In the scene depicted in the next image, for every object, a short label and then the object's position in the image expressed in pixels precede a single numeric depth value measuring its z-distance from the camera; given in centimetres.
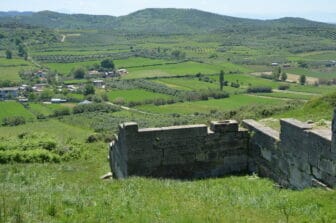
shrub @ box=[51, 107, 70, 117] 7916
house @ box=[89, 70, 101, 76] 13735
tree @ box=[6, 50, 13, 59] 16800
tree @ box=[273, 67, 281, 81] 11238
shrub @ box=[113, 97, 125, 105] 8900
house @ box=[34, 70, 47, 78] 12958
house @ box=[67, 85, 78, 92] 10886
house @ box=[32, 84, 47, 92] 11169
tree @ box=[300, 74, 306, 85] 10412
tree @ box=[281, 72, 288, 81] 10986
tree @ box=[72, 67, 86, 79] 13038
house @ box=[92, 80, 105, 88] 11685
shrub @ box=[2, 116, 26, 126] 7175
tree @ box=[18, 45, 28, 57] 17325
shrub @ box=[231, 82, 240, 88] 10181
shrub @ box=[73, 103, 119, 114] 8225
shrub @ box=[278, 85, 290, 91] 9719
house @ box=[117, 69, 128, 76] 13477
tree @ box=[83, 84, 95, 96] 10138
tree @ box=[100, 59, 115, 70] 14688
